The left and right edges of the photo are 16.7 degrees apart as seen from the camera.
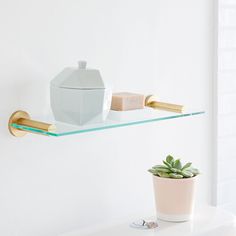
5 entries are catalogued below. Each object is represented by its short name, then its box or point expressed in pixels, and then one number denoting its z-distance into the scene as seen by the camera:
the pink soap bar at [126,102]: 1.62
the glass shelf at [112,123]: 1.49
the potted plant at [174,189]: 1.73
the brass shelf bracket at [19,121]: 1.55
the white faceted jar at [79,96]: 1.52
